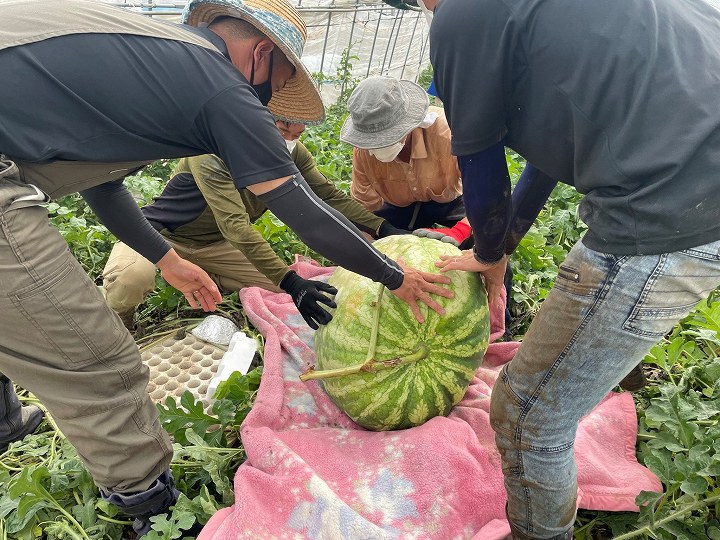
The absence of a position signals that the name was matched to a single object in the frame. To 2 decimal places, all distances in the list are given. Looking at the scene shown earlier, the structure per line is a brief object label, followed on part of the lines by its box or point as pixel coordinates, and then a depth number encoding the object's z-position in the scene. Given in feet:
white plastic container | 8.56
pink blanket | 5.88
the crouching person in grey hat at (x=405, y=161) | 9.64
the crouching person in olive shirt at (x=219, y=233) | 9.06
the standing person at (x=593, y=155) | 3.93
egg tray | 8.82
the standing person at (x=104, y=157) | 5.10
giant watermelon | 6.92
